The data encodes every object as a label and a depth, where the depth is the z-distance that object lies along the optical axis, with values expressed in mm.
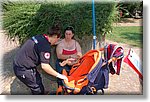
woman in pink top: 3461
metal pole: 3582
